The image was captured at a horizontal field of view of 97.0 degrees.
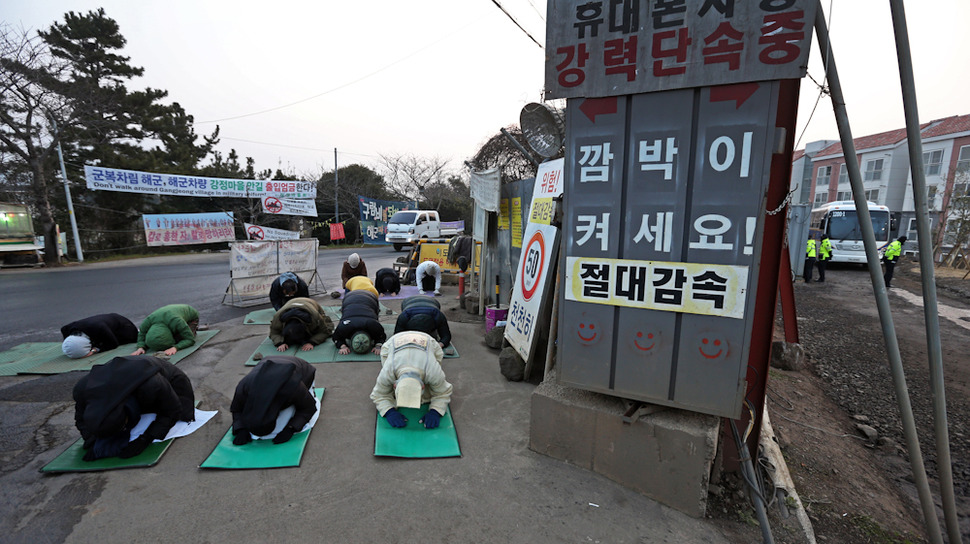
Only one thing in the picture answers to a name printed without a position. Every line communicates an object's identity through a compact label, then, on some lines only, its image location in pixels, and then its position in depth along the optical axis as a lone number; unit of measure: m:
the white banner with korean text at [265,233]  15.99
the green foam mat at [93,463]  3.17
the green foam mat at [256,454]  3.25
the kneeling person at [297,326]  5.90
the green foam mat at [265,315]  7.55
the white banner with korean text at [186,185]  16.84
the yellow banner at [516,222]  6.74
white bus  16.77
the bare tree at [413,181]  34.72
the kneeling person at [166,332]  5.66
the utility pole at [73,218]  15.67
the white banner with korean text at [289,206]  22.44
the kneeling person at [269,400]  3.40
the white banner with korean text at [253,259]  8.78
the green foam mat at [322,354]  5.57
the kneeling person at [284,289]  7.65
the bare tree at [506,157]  11.32
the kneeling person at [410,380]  3.76
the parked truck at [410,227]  21.95
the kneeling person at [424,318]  5.62
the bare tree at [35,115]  13.58
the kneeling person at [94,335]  5.46
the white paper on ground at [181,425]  3.47
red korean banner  26.27
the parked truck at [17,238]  15.16
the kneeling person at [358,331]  5.73
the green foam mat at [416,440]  3.44
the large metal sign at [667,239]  2.62
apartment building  23.70
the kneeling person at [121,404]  3.19
